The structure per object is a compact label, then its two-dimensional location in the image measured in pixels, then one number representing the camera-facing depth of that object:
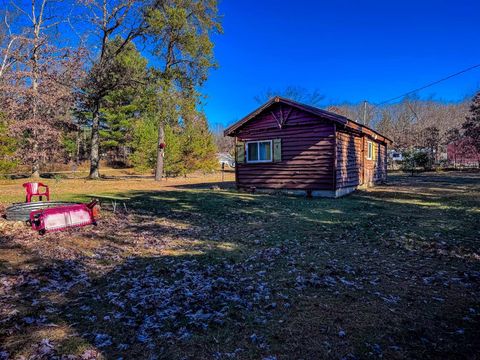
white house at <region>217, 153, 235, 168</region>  65.56
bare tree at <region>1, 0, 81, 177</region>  11.56
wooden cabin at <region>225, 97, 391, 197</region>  15.17
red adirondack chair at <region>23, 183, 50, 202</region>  10.39
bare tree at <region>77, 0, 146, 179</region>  18.41
